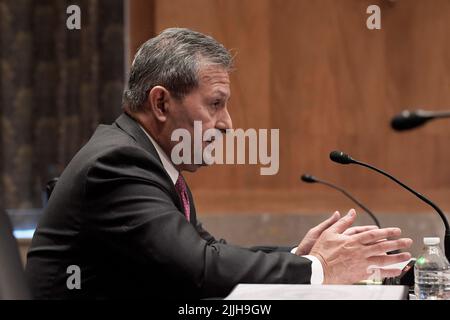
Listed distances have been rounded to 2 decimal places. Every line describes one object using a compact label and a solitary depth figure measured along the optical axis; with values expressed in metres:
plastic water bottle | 5.38
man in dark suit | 5.33
